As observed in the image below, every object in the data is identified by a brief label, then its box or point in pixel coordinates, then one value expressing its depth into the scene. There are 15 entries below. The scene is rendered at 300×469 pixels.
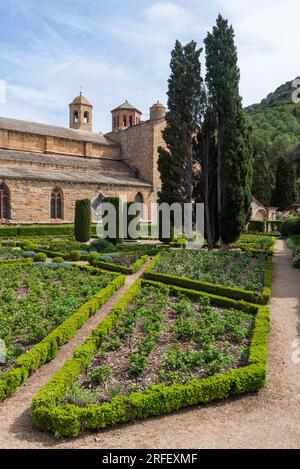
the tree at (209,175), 18.56
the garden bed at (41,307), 5.55
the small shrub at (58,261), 13.60
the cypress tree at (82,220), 20.72
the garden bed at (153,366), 4.31
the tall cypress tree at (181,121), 18.36
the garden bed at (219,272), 9.62
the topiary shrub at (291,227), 22.79
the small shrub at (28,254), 14.66
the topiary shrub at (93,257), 14.22
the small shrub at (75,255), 14.91
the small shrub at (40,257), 14.16
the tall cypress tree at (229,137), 17.12
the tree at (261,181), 40.59
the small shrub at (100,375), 5.04
